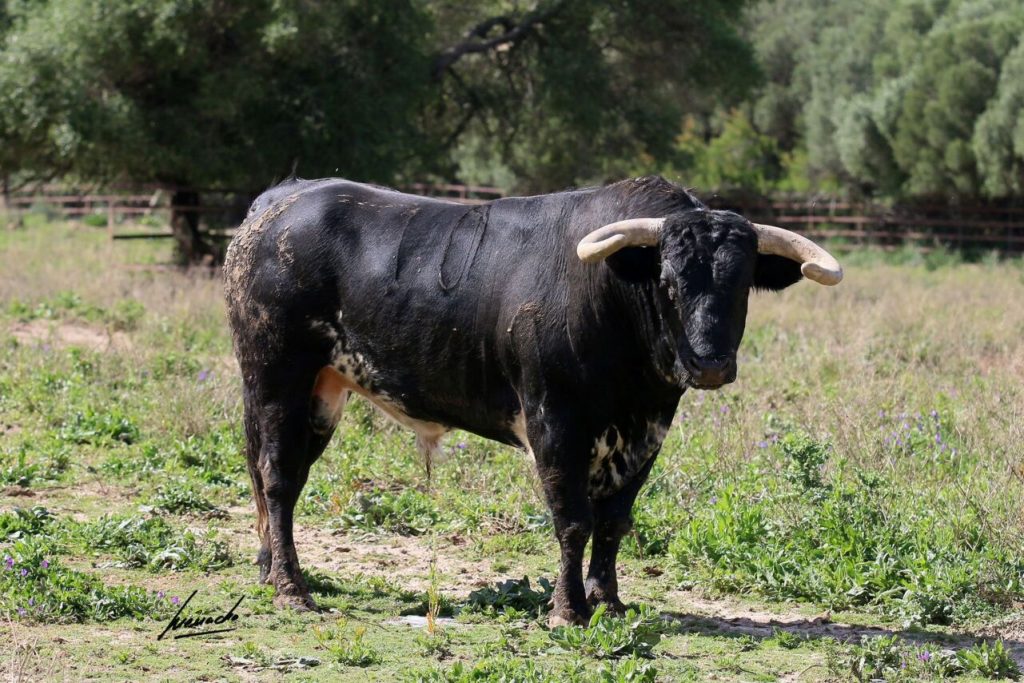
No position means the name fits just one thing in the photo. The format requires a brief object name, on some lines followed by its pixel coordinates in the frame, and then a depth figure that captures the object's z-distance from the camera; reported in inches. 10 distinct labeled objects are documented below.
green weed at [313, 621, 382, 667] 446.0
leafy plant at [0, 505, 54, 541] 573.6
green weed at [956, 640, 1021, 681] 434.0
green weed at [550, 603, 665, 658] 444.8
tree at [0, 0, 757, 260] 1610.5
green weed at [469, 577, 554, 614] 516.4
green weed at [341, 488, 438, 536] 641.6
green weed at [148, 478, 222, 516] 650.8
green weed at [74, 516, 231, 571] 567.2
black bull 471.8
